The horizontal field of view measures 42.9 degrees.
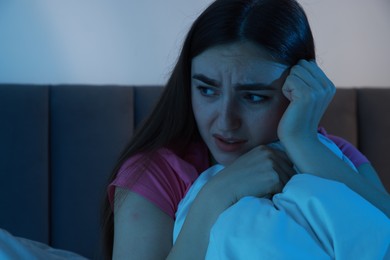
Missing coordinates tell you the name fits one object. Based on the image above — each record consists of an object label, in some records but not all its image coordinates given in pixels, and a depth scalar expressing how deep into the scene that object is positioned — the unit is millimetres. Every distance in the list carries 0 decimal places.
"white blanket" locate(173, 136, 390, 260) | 570
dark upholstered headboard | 1600
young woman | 788
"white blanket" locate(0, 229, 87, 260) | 981
